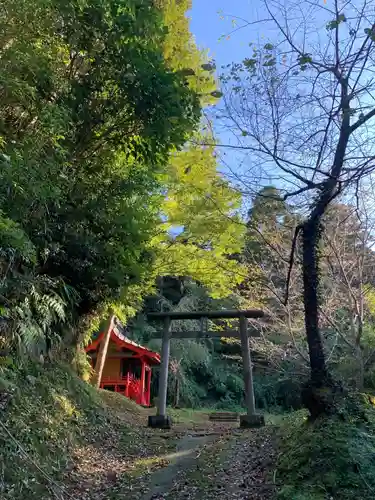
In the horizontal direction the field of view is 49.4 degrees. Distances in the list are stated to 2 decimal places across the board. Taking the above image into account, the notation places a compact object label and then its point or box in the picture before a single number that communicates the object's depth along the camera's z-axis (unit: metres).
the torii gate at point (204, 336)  10.37
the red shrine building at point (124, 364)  18.00
